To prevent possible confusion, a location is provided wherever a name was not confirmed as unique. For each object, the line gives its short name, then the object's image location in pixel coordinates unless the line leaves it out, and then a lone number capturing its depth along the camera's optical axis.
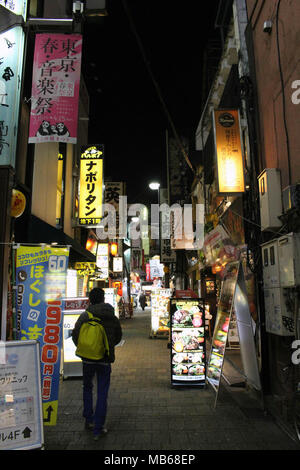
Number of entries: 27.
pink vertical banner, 6.49
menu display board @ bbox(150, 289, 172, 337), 15.03
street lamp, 24.53
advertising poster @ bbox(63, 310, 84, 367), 8.34
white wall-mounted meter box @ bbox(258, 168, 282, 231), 5.87
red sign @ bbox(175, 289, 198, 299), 8.97
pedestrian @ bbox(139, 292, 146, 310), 30.62
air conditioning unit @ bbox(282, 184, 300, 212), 5.10
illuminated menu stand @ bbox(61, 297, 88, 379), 8.30
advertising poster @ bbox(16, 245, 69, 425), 4.57
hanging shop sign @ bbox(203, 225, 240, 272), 8.79
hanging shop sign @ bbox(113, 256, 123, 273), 27.46
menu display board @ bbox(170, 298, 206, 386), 7.35
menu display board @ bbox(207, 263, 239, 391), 6.37
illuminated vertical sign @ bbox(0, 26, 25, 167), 5.79
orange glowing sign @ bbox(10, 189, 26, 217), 5.78
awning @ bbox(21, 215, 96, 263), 9.02
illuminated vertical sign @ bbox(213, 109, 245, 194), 7.89
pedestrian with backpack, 4.93
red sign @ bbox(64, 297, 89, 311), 8.60
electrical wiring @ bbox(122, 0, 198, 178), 7.38
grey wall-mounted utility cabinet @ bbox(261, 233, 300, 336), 5.04
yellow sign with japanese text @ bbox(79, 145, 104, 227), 12.48
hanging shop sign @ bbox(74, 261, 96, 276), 13.61
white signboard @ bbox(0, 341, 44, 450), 3.71
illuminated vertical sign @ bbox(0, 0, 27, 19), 6.19
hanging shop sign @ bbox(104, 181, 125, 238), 19.36
